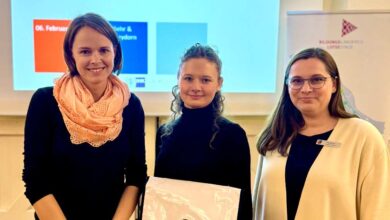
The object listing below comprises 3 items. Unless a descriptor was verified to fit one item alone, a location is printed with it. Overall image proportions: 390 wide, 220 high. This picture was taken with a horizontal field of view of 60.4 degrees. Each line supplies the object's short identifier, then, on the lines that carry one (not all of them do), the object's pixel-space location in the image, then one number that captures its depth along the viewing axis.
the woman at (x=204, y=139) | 1.39
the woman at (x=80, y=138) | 1.31
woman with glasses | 1.41
